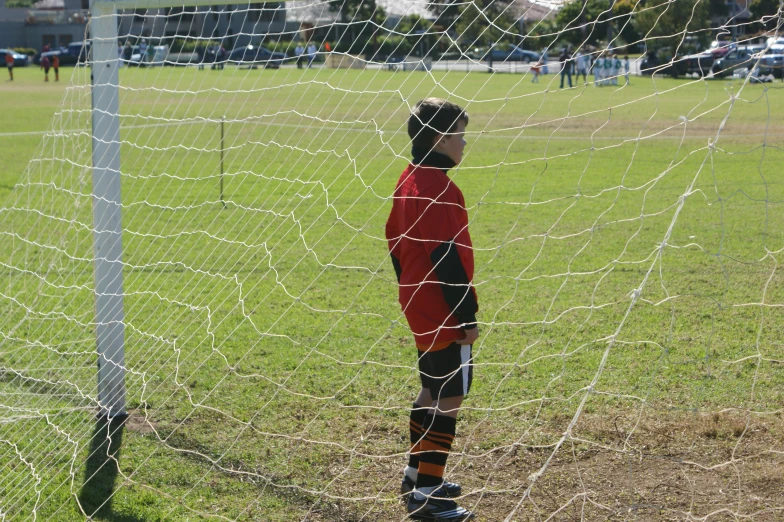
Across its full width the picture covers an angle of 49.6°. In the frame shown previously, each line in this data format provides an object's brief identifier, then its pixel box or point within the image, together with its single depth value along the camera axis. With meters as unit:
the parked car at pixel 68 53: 45.78
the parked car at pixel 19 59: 48.81
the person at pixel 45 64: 35.38
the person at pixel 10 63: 36.03
